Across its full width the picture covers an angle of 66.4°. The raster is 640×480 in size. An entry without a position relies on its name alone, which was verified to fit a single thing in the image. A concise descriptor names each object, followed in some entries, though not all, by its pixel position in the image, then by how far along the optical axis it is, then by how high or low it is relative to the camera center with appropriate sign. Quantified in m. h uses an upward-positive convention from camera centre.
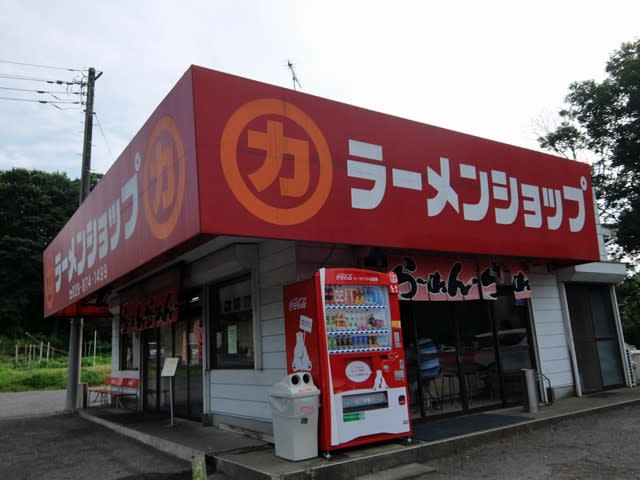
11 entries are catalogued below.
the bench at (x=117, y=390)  12.20 -0.96
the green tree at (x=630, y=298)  22.92 +1.12
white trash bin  5.55 -0.83
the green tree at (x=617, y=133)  19.53 +7.80
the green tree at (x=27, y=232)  34.91 +9.53
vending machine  5.81 -0.13
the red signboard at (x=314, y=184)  5.42 +2.09
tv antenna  9.24 +4.96
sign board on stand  9.13 -0.32
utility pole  13.70 +0.64
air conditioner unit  11.15 -0.96
